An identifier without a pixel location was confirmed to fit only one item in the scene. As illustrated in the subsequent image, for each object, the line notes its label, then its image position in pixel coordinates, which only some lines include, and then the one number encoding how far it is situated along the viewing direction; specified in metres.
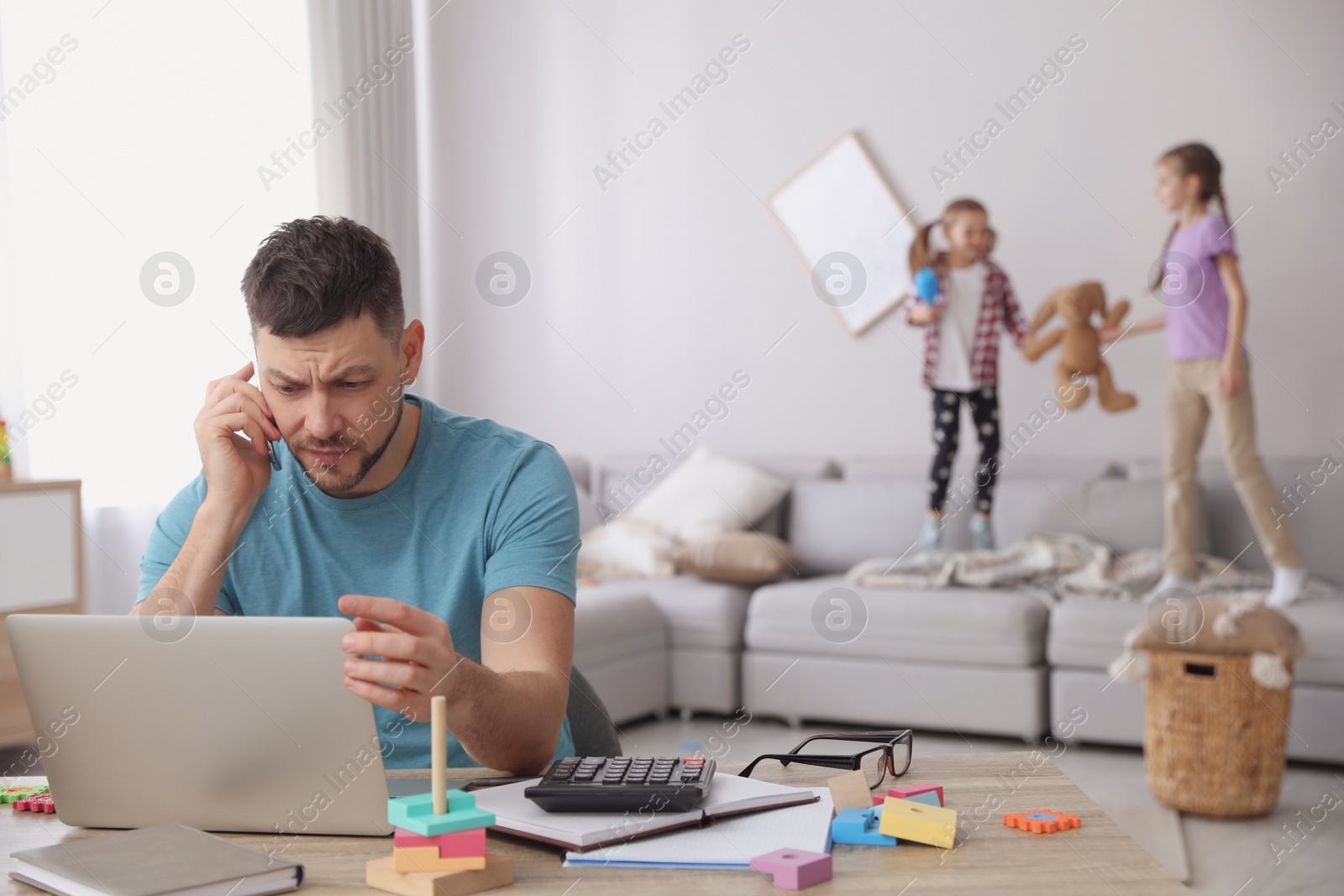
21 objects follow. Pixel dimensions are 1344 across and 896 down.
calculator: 0.89
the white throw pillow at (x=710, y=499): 3.95
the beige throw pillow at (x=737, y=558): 3.62
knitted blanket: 3.27
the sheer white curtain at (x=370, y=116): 4.33
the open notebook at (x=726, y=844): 0.83
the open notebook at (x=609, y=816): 0.86
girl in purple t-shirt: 3.21
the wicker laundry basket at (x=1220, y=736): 2.51
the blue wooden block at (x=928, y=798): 0.94
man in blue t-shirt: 1.25
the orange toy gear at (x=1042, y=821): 0.89
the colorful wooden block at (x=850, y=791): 0.96
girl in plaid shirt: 3.71
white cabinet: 3.03
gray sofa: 3.12
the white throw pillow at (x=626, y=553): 3.82
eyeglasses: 1.07
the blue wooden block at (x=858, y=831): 0.88
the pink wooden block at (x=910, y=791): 0.94
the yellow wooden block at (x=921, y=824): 0.86
